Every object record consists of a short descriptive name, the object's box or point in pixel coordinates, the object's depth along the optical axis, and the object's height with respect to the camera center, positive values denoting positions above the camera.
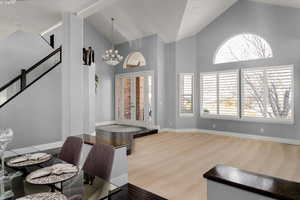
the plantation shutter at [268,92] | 5.16 +0.20
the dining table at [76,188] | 1.20 -0.64
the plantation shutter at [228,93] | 6.00 +0.21
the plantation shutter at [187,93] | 6.94 +0.22
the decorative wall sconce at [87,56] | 4.75 +1.19
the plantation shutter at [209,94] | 6.45 +0.19
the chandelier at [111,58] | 6.53 +1.56
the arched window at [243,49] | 5.62 +1.68
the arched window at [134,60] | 8.01 +1.84
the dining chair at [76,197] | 1.11 -0.63
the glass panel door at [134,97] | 7.36 +0.10
